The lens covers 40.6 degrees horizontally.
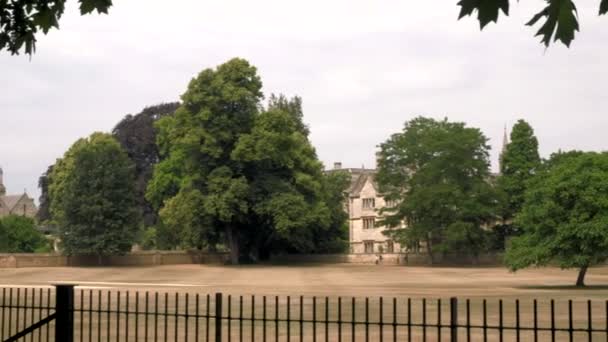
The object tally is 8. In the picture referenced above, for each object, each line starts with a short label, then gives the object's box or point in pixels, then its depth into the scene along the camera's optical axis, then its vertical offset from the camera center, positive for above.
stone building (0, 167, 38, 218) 172.00 +4.01
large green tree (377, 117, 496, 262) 85.75 +4.54
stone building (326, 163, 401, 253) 116.06 +1.03
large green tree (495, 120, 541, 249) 91.06 +6.50
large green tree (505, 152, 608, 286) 42.44 +0.48
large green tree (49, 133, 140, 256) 80.06 +1.75
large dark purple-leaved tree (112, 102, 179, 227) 107.62 +11.26
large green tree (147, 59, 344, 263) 80.00 +5.50
